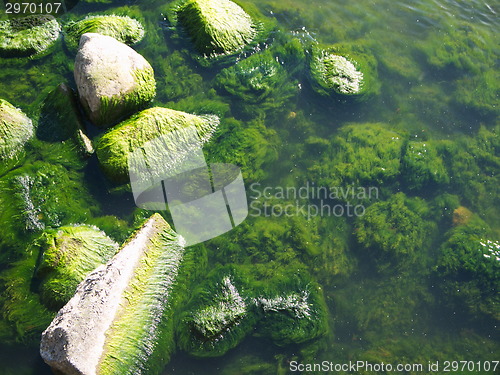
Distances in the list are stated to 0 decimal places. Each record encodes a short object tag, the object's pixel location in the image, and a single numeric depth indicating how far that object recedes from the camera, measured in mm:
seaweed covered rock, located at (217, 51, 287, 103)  4988
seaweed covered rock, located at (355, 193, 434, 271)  4289
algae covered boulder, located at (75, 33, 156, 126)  4320
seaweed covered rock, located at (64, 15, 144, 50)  5074
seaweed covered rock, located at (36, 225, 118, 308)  3545
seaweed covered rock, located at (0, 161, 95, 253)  3872
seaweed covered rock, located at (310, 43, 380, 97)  5059
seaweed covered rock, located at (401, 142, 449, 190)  4680
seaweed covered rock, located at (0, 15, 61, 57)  4996
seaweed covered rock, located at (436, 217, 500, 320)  4082
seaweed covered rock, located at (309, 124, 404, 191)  4641
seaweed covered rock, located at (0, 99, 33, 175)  4210
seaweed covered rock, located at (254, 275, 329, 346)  3738
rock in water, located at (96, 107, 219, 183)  4137
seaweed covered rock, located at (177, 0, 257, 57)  5141
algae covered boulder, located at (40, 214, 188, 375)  3143
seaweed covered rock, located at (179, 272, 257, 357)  3611
